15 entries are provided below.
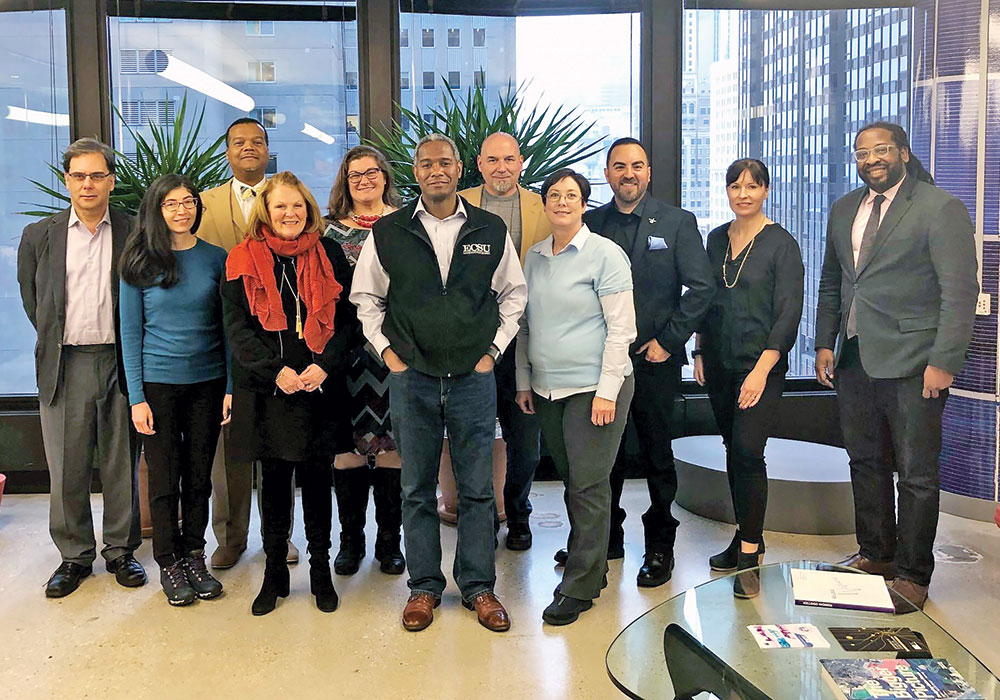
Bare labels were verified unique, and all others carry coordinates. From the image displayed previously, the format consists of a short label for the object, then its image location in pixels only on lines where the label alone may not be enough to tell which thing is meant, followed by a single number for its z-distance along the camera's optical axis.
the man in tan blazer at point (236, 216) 4.03
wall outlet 4.35
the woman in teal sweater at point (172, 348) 3.52
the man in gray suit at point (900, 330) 3.39
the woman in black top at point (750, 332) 3.63
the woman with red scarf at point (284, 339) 3.37
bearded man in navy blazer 3.70
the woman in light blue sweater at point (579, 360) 3.31
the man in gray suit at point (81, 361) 3.71
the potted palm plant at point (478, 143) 4.40
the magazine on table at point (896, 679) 2.16
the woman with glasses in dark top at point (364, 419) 3.69
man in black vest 3.29
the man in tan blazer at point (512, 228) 3.86
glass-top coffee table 2.25
